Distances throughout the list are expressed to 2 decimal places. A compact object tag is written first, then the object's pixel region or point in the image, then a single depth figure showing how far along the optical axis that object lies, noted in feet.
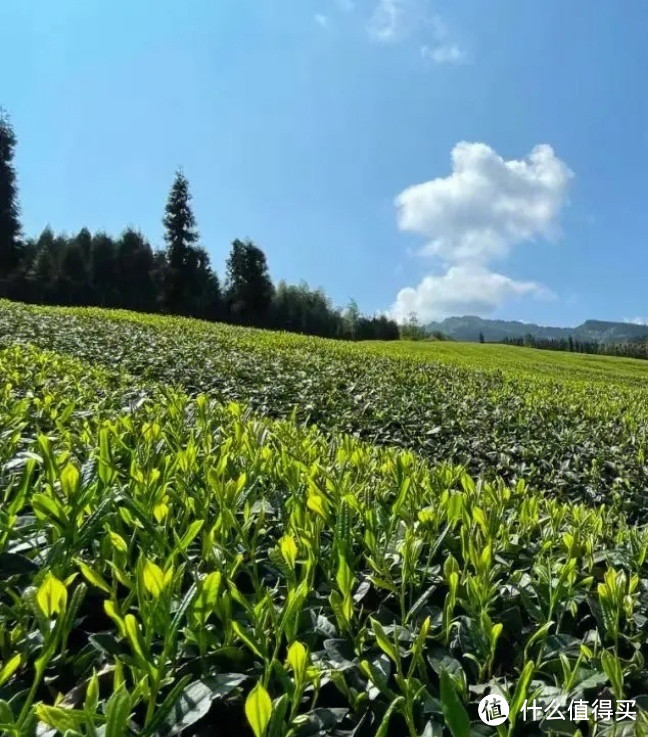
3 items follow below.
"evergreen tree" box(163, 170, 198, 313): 143.54
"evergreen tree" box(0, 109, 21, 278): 131.85
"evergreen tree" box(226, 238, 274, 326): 159.02
